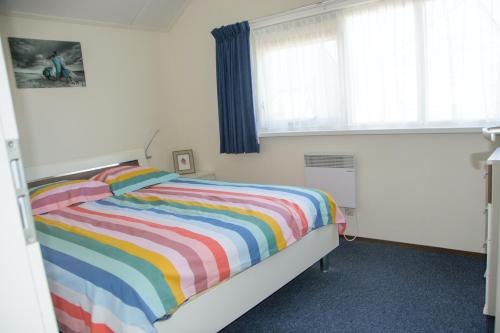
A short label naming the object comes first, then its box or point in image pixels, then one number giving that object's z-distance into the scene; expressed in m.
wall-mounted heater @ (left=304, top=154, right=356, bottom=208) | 3.34
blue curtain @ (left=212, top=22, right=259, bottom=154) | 3.71
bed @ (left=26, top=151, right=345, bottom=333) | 1.59
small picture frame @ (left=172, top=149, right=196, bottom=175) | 4.40
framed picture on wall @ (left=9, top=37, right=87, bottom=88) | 3.20
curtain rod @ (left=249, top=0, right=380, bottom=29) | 3.13
